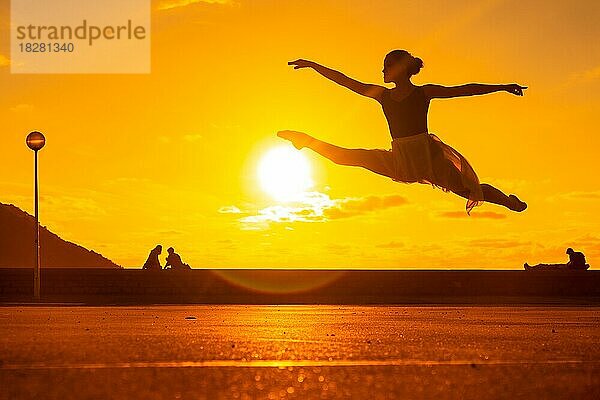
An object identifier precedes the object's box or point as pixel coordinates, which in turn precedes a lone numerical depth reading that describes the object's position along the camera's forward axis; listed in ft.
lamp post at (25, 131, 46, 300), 134.10
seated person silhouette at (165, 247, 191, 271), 141.90
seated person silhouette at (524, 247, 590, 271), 145.38
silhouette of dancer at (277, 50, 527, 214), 40.01
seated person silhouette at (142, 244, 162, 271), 142.41
